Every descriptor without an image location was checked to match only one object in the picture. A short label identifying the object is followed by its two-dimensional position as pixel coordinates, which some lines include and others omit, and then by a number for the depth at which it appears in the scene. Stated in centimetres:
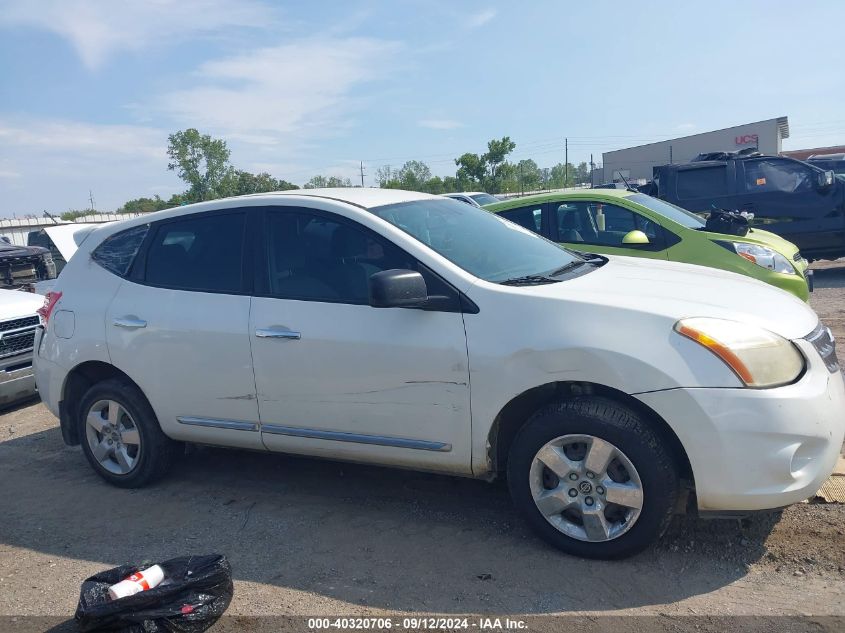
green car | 701
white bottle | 321
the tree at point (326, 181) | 2808
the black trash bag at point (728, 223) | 744
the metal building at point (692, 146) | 4605
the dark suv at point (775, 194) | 1122
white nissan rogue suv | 325
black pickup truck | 1104
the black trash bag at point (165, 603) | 315
